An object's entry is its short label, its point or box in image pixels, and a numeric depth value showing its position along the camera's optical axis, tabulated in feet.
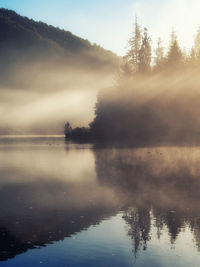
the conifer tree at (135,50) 295.89
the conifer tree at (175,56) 240.32
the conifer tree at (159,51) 333.99
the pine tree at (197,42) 299.09
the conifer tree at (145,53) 270.87
